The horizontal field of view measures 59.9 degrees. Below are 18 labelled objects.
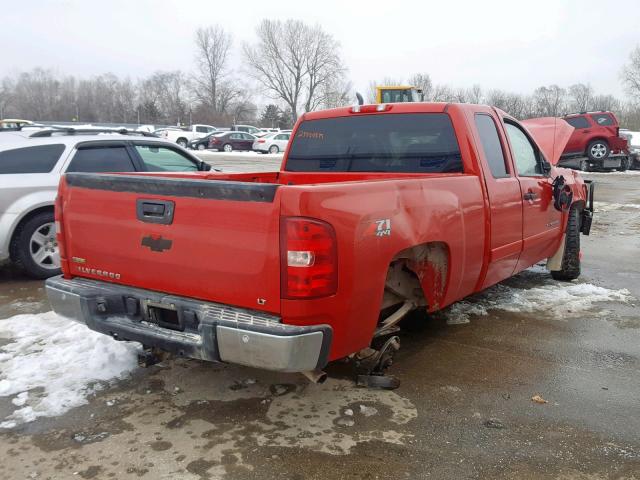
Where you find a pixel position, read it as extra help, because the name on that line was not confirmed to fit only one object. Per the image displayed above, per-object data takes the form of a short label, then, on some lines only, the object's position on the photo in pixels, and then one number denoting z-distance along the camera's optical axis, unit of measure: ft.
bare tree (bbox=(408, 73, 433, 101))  248.11
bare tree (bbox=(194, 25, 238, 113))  304.71
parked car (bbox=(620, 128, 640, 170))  86.52
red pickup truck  8.90
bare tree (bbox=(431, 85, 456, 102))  242.37
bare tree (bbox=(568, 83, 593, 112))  272.72
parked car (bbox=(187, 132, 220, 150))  131.44
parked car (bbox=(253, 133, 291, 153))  123.75
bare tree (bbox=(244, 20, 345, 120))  270.87
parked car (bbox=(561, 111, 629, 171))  74.54
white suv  19.47
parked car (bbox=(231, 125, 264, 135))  164.30
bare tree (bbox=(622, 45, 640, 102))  199.82
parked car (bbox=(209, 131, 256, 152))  126.31
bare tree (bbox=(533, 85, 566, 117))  256.11
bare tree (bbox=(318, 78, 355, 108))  263.33
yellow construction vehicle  92.97
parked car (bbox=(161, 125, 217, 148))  137.82
